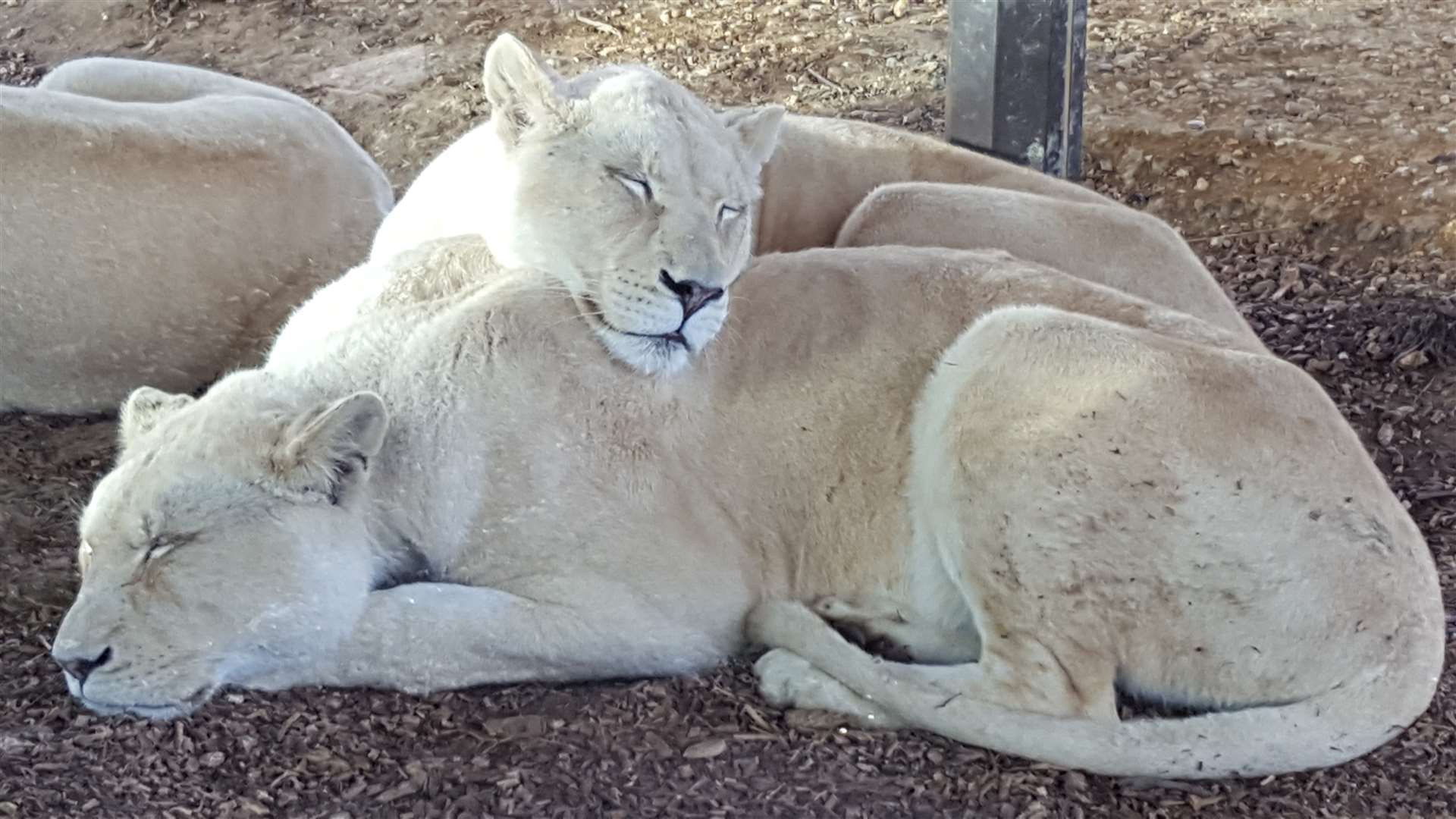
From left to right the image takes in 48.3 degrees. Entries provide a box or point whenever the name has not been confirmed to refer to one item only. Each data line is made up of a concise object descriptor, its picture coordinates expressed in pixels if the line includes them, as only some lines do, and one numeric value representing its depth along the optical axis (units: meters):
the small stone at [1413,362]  6.80
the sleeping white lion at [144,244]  6.23
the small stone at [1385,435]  6.31
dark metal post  7.41
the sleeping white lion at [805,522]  4.32
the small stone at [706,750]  4.46
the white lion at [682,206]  4.85
